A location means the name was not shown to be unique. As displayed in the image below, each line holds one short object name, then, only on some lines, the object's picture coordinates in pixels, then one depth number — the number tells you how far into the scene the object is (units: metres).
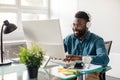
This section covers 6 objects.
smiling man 2.15
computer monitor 1.71
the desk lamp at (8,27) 2.11
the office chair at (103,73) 2.14
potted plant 1.60
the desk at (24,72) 1.61
